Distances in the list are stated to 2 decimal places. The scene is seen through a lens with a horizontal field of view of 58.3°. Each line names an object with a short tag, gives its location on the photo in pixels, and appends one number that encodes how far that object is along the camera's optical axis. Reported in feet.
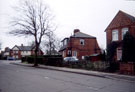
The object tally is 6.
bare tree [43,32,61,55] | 164.92
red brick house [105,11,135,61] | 67.92
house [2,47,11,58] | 280.66
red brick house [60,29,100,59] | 110.11
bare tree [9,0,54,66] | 74.49
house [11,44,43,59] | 255.70
